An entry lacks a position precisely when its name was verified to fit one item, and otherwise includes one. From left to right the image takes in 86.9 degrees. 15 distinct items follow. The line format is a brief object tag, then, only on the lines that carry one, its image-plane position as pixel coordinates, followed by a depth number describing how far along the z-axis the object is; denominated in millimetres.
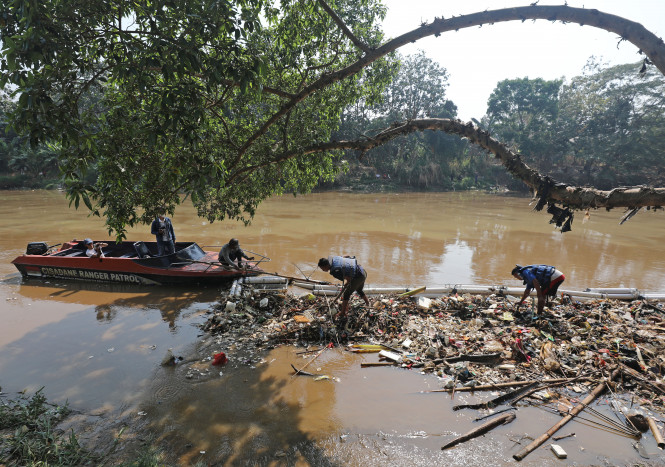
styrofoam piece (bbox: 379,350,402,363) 5730
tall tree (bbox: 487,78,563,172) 40688
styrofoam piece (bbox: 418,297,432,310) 7418
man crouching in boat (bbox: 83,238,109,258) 9688
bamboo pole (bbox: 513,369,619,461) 3904
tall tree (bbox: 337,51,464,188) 42719
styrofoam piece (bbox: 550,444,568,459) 3861
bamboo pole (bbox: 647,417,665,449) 3939
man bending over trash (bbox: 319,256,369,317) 6395
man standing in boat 9516
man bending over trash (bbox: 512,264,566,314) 6676
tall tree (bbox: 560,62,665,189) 34406
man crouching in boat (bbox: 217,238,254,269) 8760
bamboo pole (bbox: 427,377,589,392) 4934
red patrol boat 9344
